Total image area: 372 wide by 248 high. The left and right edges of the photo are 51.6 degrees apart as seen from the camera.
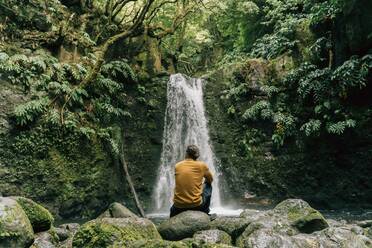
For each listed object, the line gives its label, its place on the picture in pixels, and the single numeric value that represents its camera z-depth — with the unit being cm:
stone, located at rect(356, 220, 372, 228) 706
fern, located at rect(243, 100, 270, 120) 1272
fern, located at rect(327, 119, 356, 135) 1055
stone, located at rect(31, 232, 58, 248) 490
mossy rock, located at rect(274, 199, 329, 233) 550
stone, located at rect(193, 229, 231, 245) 502
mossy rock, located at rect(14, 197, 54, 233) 513
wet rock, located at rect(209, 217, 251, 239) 525
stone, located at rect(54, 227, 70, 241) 576
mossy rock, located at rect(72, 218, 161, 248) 441
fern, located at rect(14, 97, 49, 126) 950
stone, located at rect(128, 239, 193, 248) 379
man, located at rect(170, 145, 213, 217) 588
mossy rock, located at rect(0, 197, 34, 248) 416
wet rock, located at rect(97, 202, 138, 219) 652
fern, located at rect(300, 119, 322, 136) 1106
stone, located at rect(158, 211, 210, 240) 536
